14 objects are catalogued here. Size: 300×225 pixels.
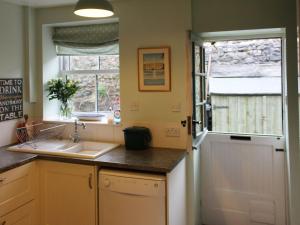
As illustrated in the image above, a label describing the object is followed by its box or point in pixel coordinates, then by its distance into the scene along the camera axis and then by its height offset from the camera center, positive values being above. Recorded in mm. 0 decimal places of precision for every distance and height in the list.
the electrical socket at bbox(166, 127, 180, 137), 2744 -234
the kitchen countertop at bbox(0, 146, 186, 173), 2224 -417
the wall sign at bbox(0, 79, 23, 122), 2896 +102
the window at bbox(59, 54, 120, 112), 3277 +325
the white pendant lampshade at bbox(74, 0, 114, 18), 1904 +664
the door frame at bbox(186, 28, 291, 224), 2621 +587
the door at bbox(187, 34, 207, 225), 2676 -129
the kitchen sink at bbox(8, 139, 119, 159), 2586 -369
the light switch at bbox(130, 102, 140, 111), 2871 +12
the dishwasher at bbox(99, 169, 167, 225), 2182 -687
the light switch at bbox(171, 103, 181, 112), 2723 -3
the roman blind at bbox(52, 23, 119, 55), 3131 +751
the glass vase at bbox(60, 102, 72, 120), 3449 -33
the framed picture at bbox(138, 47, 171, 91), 2729 +355
